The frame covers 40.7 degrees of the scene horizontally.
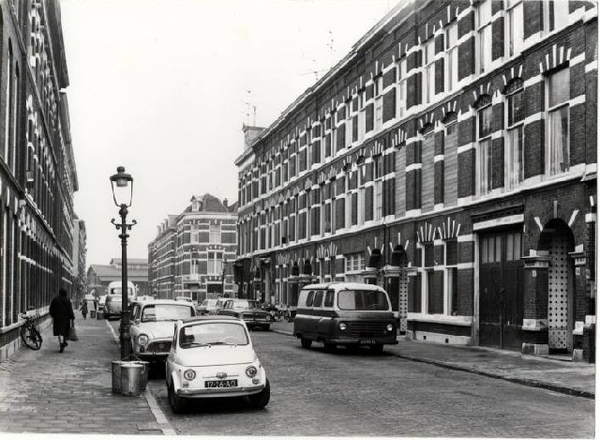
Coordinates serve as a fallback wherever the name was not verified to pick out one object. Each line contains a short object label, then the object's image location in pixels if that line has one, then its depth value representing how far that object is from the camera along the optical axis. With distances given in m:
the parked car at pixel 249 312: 36.88
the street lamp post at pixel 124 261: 16.08
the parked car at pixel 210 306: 41.12
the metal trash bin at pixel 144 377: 14.45
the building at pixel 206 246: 104.50
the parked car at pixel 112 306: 51.62
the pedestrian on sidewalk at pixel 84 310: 56.34
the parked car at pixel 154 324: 17.73
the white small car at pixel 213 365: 12.58
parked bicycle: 24.03
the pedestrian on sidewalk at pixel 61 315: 23.80
